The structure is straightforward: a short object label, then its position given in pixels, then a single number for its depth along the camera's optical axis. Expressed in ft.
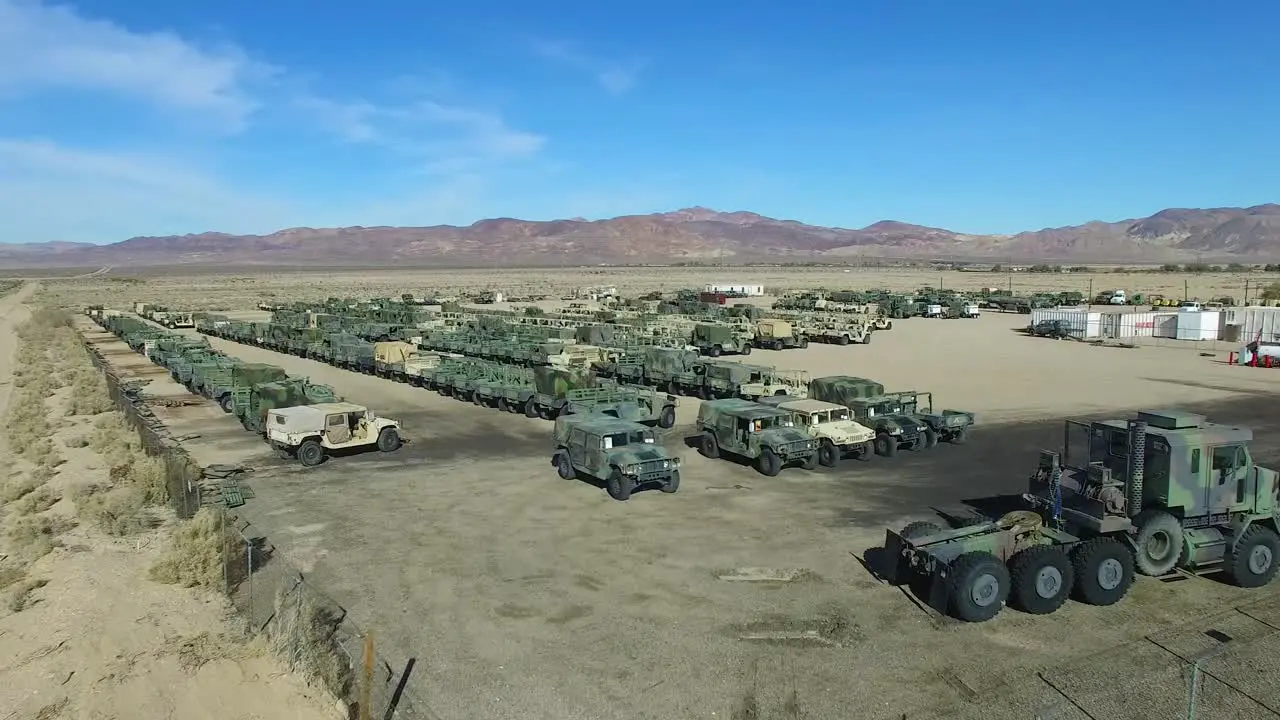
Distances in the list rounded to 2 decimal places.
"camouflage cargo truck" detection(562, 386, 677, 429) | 88.28
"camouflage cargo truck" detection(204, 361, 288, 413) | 107.34
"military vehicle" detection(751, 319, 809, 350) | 180.86
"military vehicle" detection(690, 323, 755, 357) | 165.89
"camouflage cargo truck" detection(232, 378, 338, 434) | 90.02
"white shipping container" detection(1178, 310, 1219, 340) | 182.39
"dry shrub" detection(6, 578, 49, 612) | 45.21
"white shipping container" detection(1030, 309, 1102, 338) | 194.18
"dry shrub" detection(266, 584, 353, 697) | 37.58
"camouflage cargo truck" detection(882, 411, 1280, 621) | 44.34
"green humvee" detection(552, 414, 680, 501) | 65.82
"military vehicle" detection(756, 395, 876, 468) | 77.51
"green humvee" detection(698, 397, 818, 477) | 73.92
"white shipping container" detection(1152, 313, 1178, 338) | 187.62
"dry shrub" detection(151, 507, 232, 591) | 48.39
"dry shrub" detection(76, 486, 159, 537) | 57.67
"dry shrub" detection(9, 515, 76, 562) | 53.01
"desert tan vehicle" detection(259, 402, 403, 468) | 77.66
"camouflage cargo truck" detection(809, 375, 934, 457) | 81.46
